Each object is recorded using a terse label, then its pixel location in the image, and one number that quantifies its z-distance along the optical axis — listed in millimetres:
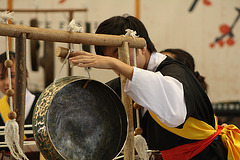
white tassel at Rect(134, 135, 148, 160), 4179
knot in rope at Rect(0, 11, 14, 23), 3860
